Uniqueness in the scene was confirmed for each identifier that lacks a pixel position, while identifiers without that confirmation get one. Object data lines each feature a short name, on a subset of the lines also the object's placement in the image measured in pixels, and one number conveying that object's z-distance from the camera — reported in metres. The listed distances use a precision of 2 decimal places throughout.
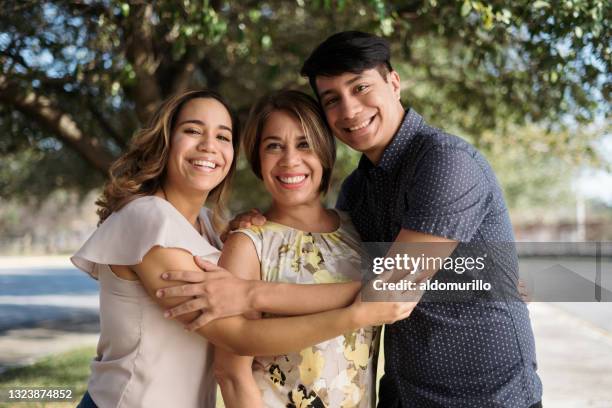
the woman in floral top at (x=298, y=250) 2.46
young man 2.33
